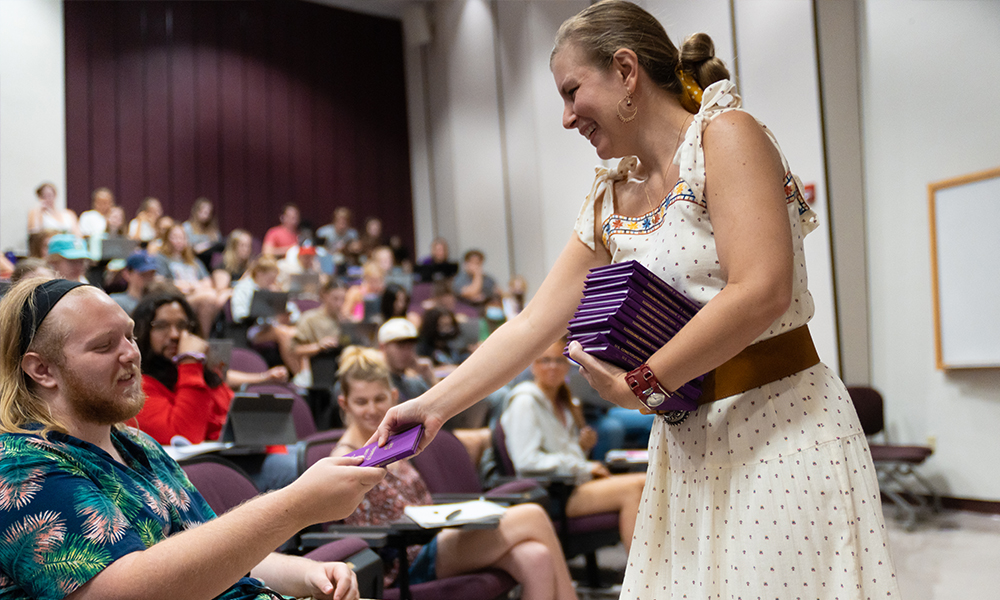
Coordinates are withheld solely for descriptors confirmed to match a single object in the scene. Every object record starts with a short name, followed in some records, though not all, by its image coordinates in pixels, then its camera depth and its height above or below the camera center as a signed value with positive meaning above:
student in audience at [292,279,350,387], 5.48 -0.04
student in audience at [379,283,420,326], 6.70 +0.22
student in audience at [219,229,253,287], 8.15 +0.84
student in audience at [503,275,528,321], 8.48 +0.31
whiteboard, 4.75 +0.23
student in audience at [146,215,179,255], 7.14 +0.95
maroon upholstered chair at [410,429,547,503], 3.26 -0.62
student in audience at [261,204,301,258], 9.98 +1.27
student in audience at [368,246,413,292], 8.74 +0.76
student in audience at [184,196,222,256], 9.20 +1.32
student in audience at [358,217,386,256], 10.26 +1.24
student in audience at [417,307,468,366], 6.53 -0.10
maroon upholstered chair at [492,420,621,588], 3.46 -0.91
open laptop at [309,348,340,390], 5.32 -0.25
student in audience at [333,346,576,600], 2.68 -0.76
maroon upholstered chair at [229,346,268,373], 5.03 -0.17
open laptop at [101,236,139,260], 6.55 +0.76
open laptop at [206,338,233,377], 3.72 -0.09
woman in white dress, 1.01 -0.05
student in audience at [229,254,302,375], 5.90 +0.18
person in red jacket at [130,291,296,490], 3.16 -0.21
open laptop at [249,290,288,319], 6.08 +0.23
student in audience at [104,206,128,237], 7.98 +1.19
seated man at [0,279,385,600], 1.17 -0.25
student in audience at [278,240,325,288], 8.46 +0.76
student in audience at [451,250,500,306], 9.40 +0.53
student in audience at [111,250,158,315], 5.39 +0.44
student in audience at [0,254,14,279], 4.89 +0.50
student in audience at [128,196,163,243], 8.32 +1.25
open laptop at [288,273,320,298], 7.78 +0.48
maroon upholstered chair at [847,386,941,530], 4.87 -1.06
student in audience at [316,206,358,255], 10.42 +1.33
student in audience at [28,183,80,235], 6.77 +1.14
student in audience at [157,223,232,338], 6.60 +0.56
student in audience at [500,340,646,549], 3.52 -0.58
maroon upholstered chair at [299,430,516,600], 2.53 -0.85
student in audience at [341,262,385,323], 7.19 +0.32
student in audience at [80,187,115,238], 8.14 +1.30
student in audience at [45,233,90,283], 5.28 +0.59
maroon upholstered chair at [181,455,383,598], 2.11 -0.47
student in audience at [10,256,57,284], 3.60 +0.37
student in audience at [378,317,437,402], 4.75 -0.13
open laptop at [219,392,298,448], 3.21 -0.36
